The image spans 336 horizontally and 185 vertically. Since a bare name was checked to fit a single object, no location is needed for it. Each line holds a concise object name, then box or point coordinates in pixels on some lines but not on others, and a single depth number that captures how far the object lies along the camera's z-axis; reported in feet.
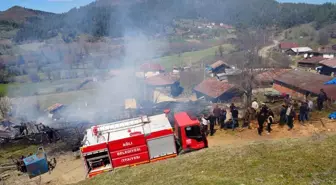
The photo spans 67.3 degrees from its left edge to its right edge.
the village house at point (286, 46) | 273.75
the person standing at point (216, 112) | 60.49
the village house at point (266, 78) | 139.66
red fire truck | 45.09
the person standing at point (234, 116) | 59.14
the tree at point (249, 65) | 89.51
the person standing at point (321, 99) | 62.49
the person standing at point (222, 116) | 60.64
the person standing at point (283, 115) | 56.75
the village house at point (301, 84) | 95.45
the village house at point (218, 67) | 205.89
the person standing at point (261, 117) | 53.67
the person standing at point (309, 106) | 58.53
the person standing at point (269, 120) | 54.68
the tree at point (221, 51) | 261.65
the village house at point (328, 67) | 164.91
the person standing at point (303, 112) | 56.34
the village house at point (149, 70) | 193.47
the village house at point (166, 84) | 156.97
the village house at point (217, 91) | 115.75
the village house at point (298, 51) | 262.26
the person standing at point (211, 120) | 58.85
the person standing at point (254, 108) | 62.38
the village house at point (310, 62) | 197.67
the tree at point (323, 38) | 286.25
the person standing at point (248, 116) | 60.96
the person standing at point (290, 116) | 55.34
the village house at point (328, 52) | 225.19
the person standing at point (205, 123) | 57.24
